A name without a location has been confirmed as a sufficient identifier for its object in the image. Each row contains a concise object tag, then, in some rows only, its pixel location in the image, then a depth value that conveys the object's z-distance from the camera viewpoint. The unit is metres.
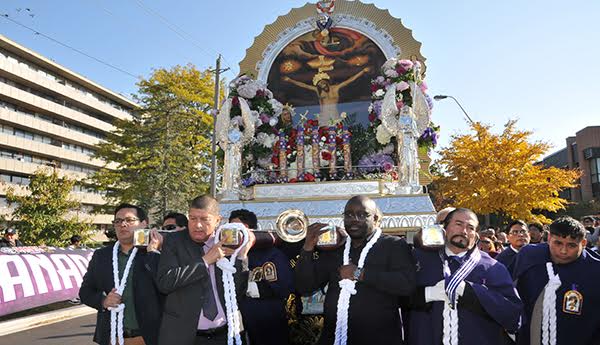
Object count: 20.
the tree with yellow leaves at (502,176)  17.56
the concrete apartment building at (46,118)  43.16
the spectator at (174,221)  5.59
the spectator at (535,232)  7.64
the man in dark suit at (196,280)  3.19
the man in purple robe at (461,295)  3.15
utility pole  20.41
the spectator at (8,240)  13.34
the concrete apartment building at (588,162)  36.69
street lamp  18.84
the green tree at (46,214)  20.55
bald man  3.37
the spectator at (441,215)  5.14
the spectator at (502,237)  10.42
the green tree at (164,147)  25.33
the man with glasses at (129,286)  3.76
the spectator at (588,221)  8.89
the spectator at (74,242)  15.39
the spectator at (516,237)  5.71
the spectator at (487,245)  6.84
